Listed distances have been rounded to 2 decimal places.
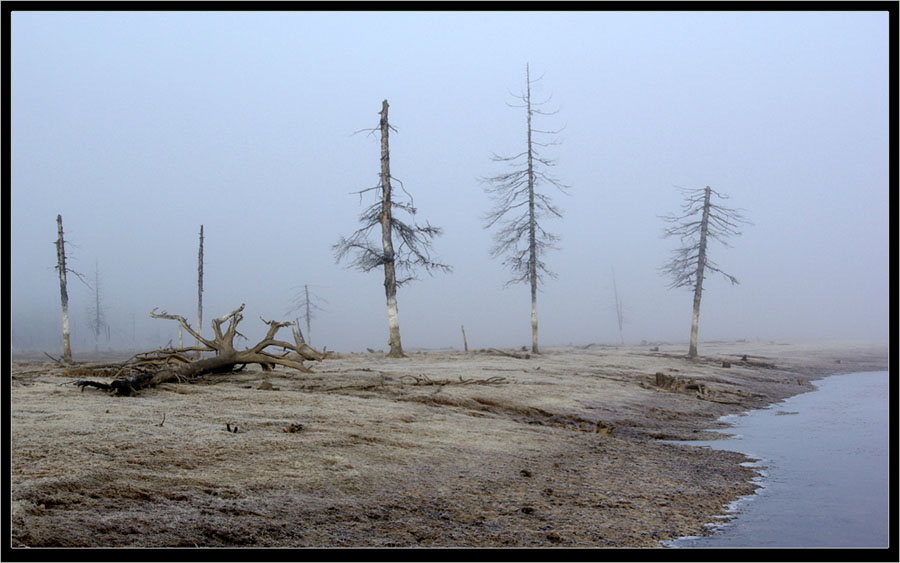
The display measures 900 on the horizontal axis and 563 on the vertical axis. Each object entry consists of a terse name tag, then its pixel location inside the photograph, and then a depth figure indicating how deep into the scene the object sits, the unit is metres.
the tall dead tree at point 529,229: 30.28
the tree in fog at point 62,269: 29.12
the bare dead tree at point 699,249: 31.95
